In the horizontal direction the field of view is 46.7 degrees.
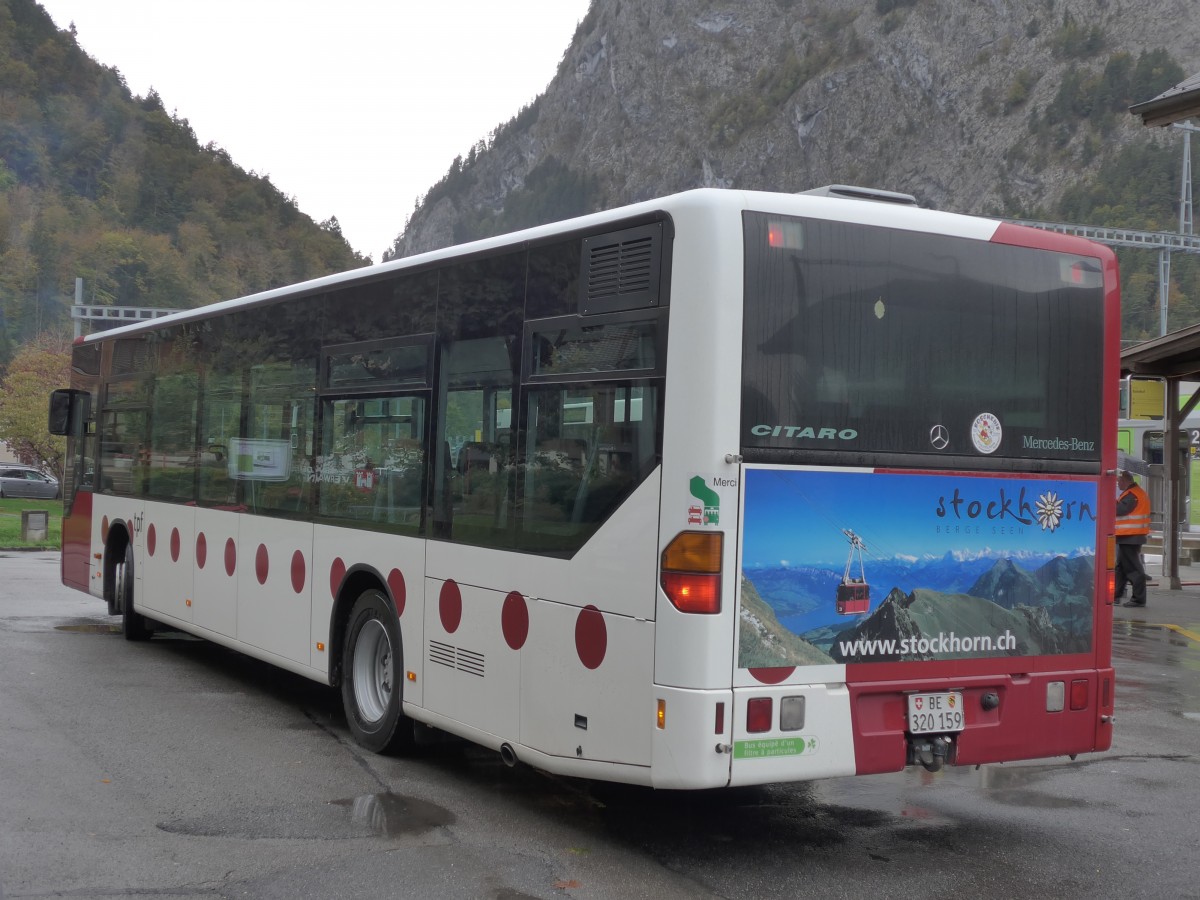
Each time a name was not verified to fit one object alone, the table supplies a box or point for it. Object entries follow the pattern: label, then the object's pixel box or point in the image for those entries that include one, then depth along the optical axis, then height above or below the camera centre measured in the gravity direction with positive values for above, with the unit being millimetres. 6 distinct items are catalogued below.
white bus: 5762 +9
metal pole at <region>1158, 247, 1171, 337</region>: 43000 +7020
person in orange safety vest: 18719 -326
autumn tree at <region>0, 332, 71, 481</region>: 48969 +2480
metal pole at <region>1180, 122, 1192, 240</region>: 42041 +10252
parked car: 54656 -500
